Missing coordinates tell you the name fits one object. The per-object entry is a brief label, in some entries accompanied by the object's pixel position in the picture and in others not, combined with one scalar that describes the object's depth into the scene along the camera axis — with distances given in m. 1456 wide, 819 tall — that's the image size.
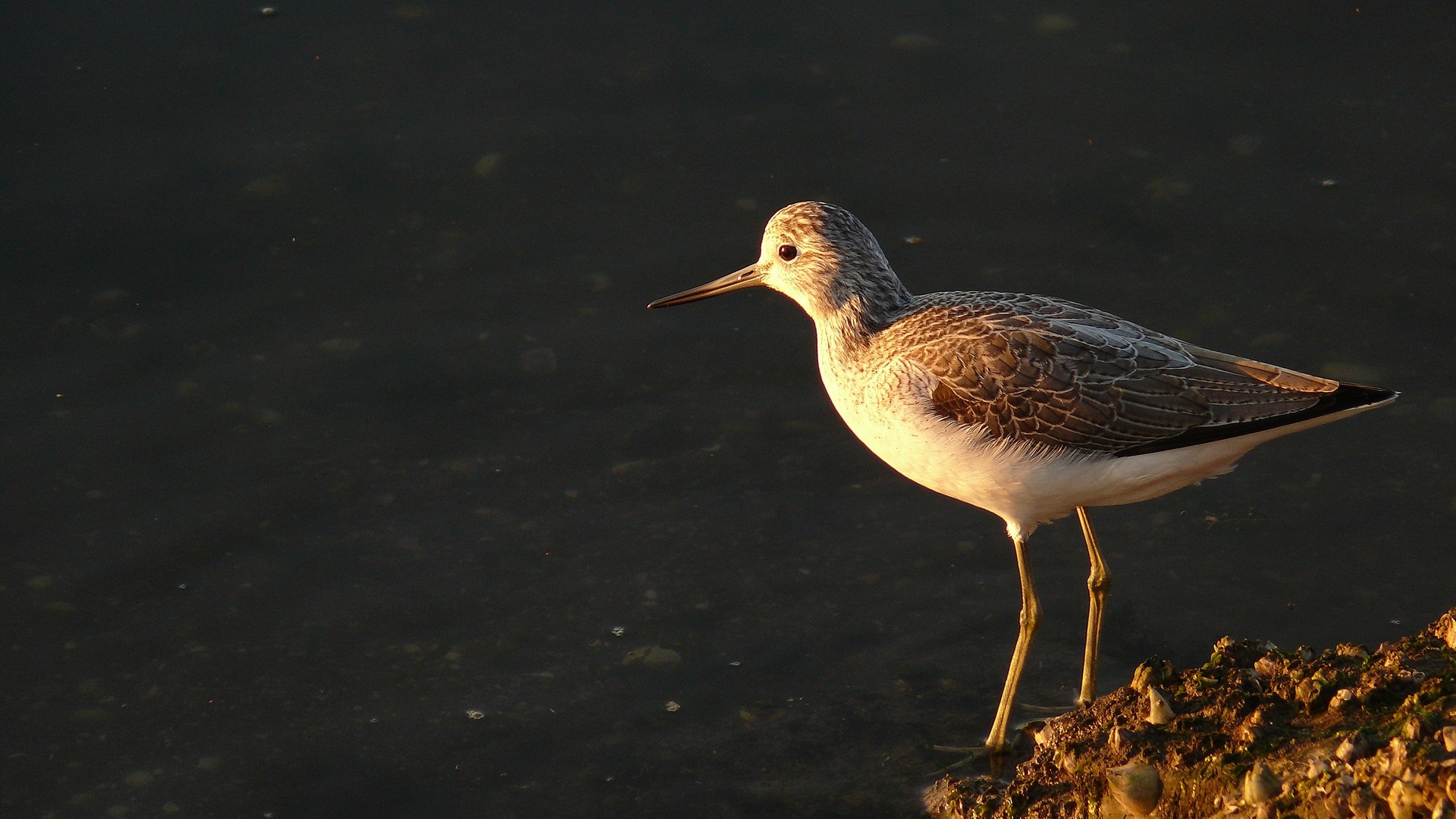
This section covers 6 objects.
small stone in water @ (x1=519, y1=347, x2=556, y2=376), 17.11
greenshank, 12.41
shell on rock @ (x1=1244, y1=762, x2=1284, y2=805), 8.84
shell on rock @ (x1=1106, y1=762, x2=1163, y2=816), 9.87
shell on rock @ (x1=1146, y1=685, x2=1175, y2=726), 10.58
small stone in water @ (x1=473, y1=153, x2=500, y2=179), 19.12
